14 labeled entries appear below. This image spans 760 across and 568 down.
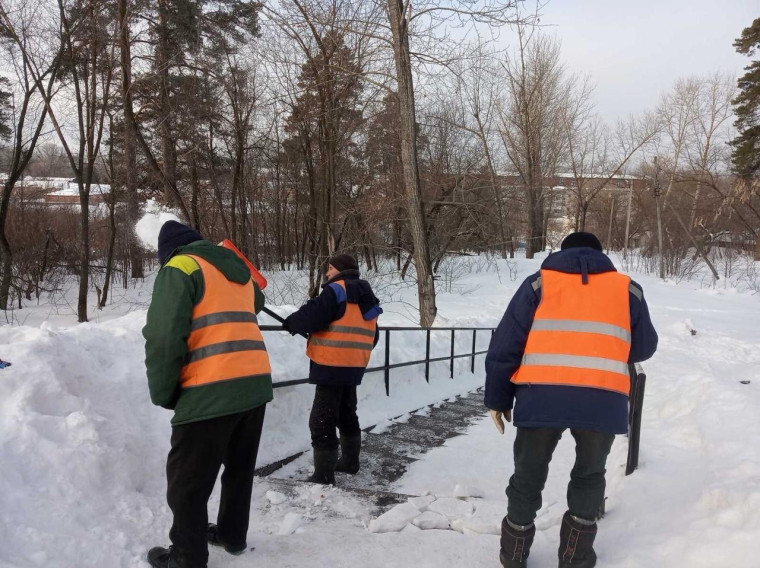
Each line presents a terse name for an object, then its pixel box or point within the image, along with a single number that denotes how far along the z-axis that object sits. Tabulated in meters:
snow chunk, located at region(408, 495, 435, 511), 3.08
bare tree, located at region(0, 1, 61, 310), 12.92
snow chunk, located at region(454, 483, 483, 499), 3.38
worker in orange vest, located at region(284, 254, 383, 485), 3.61
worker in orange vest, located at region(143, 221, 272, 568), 2.20
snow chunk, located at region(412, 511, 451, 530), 2.88
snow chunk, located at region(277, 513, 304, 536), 2.79
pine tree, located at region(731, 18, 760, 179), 24.77
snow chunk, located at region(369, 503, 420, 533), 2.83
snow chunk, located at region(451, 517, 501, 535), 2.83
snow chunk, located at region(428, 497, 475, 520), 3.04
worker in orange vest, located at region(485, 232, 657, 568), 2.22
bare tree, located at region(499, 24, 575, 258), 25.77
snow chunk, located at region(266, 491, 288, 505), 3.14
